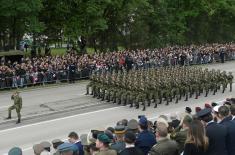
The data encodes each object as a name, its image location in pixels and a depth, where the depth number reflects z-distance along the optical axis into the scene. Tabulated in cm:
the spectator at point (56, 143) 1380
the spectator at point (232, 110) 1351
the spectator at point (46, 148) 1236
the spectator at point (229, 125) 1181
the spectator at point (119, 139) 1133
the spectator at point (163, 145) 1050
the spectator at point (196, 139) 1011
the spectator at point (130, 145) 1096
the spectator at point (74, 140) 1321
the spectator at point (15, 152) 1163
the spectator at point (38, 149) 1235
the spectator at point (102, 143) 1062
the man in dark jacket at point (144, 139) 1214
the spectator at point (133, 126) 1341
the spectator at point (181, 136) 1276
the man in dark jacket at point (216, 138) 1101
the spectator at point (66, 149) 1010
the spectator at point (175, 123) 1509
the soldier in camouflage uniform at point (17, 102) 2744
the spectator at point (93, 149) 1130
